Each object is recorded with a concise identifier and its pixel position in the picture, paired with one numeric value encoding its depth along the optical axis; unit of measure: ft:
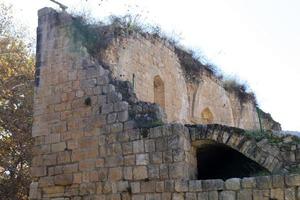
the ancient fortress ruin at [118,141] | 21.81
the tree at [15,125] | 46.80
